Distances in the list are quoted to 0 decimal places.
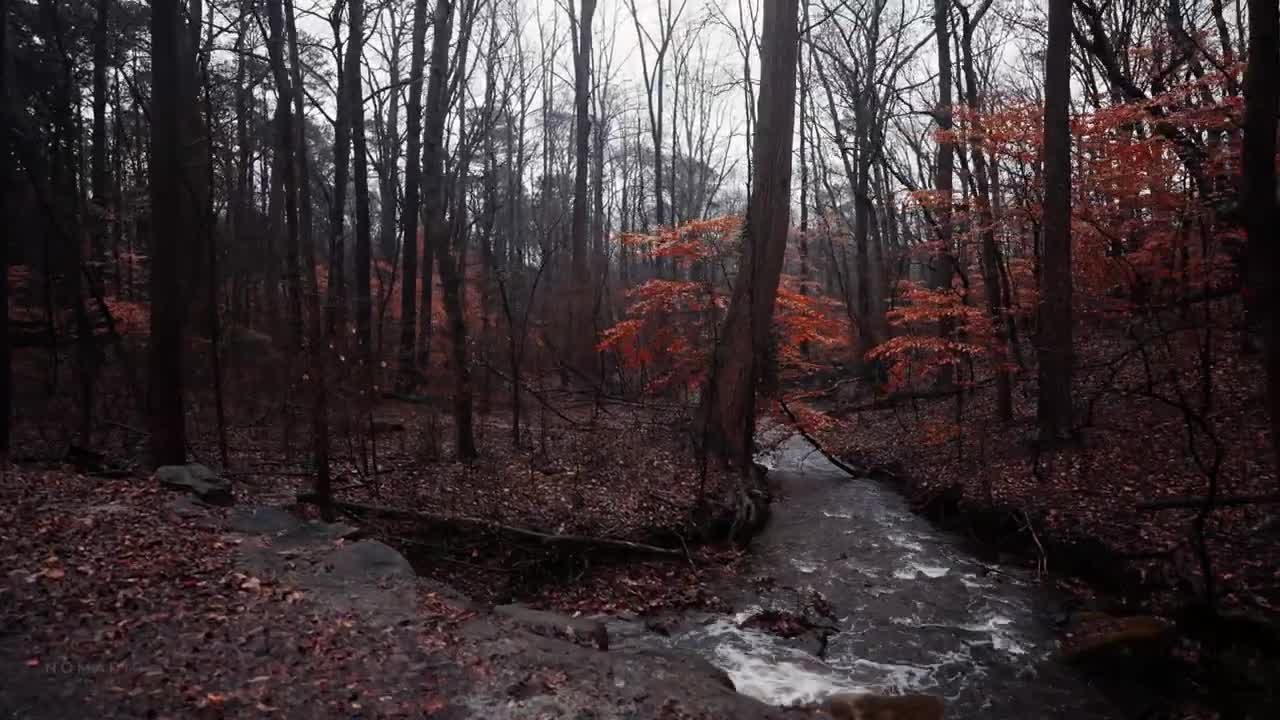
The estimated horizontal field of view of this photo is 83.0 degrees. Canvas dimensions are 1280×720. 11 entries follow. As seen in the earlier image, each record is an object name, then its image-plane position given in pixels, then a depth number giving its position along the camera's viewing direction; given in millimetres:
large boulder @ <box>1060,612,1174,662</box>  6043
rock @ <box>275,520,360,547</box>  6828
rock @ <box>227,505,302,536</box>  6949
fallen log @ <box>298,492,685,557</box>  7820
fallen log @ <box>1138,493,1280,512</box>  6730
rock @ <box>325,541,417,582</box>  6254
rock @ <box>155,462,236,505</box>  7840
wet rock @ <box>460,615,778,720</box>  4328
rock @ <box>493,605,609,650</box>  5707
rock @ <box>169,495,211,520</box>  7023
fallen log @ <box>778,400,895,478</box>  13328
